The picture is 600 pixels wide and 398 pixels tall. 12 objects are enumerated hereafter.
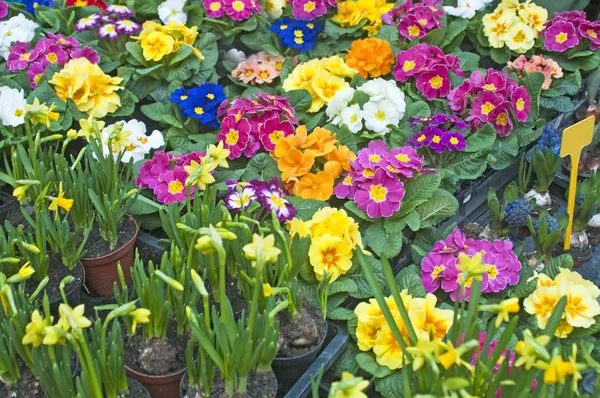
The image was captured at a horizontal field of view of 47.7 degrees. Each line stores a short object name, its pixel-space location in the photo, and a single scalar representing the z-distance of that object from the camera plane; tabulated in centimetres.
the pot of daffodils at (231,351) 138
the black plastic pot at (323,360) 158
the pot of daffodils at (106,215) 193
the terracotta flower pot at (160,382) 156
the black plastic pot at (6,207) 220
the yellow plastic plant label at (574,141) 198
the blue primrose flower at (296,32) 301
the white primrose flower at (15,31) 292
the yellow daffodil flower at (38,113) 197
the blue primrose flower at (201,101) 257
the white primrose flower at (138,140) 238
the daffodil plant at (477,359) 112
